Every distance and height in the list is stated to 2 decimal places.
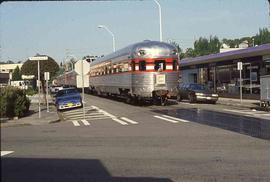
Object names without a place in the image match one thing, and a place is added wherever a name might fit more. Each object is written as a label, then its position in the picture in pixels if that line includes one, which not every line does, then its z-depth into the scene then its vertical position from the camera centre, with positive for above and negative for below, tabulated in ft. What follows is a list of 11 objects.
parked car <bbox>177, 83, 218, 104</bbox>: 113.70 -4.47
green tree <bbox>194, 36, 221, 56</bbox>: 471.54 +29.15
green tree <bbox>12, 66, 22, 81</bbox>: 358.23 +2.17
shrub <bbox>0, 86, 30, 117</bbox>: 78.12 -4.48
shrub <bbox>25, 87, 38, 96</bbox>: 208.07 -6.37
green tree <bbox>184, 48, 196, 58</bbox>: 470.64 +22.91
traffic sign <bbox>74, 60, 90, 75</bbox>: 82.79 +1.53
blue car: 102.01 -4.73
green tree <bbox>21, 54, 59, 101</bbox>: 134.82 +2.90
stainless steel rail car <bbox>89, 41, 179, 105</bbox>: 94.99 +1.14
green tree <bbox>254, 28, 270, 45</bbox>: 396.24 +31.26
